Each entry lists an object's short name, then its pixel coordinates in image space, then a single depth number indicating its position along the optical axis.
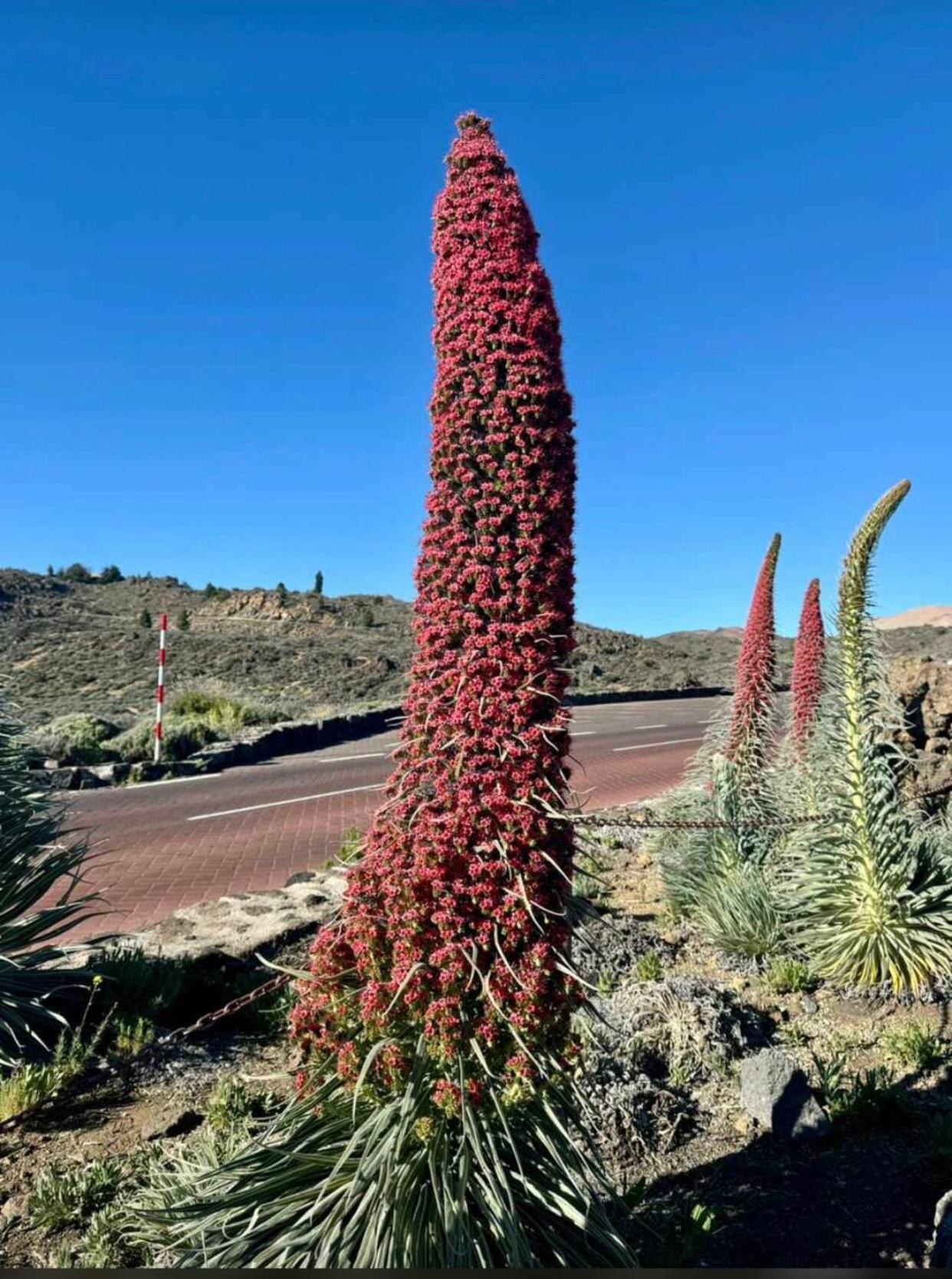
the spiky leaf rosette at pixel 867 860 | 5.11
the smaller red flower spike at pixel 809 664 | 7.02
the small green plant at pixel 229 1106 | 3.44
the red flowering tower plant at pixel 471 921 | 2.19
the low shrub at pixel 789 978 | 5.28
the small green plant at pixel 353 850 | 2.62
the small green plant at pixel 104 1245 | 2.71
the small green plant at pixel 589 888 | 7.08
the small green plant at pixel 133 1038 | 4.04
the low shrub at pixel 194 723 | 14.66
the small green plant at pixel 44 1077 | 3.56
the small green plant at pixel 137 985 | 4.38
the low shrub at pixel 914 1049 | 4.41
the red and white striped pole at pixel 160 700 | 13.09
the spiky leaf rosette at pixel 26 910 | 3.96
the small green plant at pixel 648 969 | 5.31
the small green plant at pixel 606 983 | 5.00
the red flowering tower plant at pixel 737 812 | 5.84
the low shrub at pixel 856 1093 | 3.86
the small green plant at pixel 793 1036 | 4.66
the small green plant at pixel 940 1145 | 3.52
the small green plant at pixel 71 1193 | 2.93
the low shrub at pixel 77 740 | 13.60
